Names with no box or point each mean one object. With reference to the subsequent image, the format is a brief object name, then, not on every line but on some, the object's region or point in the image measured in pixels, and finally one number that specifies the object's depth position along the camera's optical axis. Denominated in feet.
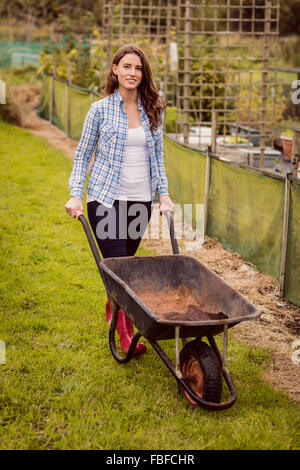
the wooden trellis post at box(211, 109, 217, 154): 22.24
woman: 12.38
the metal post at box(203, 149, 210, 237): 22.22
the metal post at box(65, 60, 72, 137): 44.91
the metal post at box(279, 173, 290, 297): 16.66
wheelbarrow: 10.19
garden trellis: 30.63
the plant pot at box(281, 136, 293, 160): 34.37
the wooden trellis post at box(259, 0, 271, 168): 30.27
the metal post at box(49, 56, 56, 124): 50.24
